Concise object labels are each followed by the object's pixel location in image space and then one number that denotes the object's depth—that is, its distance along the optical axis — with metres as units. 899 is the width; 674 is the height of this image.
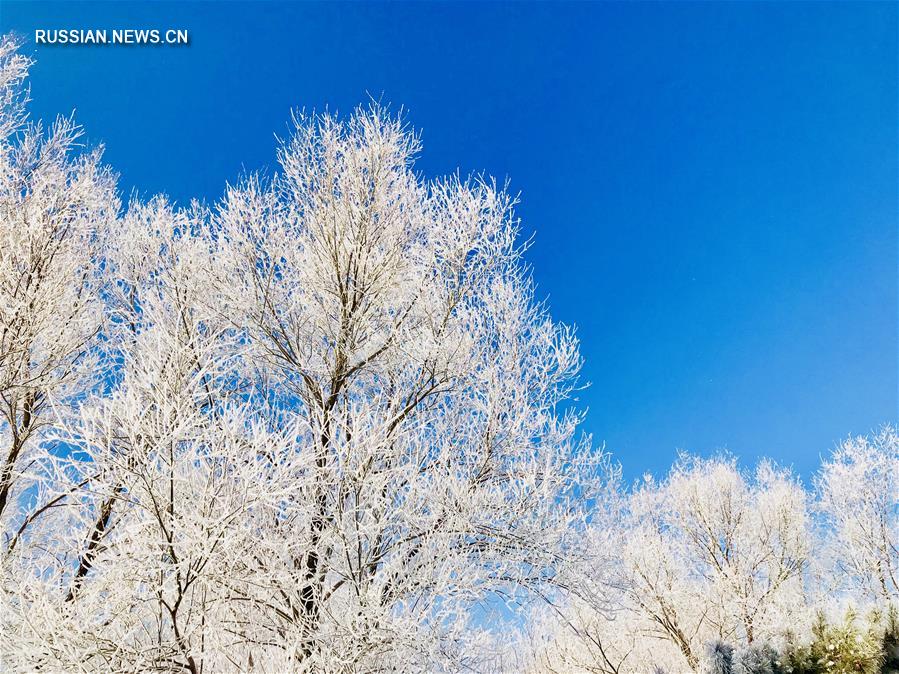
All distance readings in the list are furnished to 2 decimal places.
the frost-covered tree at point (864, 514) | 16.12
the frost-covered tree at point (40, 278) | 5.90
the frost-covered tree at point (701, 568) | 13.27
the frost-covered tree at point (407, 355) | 5.50
